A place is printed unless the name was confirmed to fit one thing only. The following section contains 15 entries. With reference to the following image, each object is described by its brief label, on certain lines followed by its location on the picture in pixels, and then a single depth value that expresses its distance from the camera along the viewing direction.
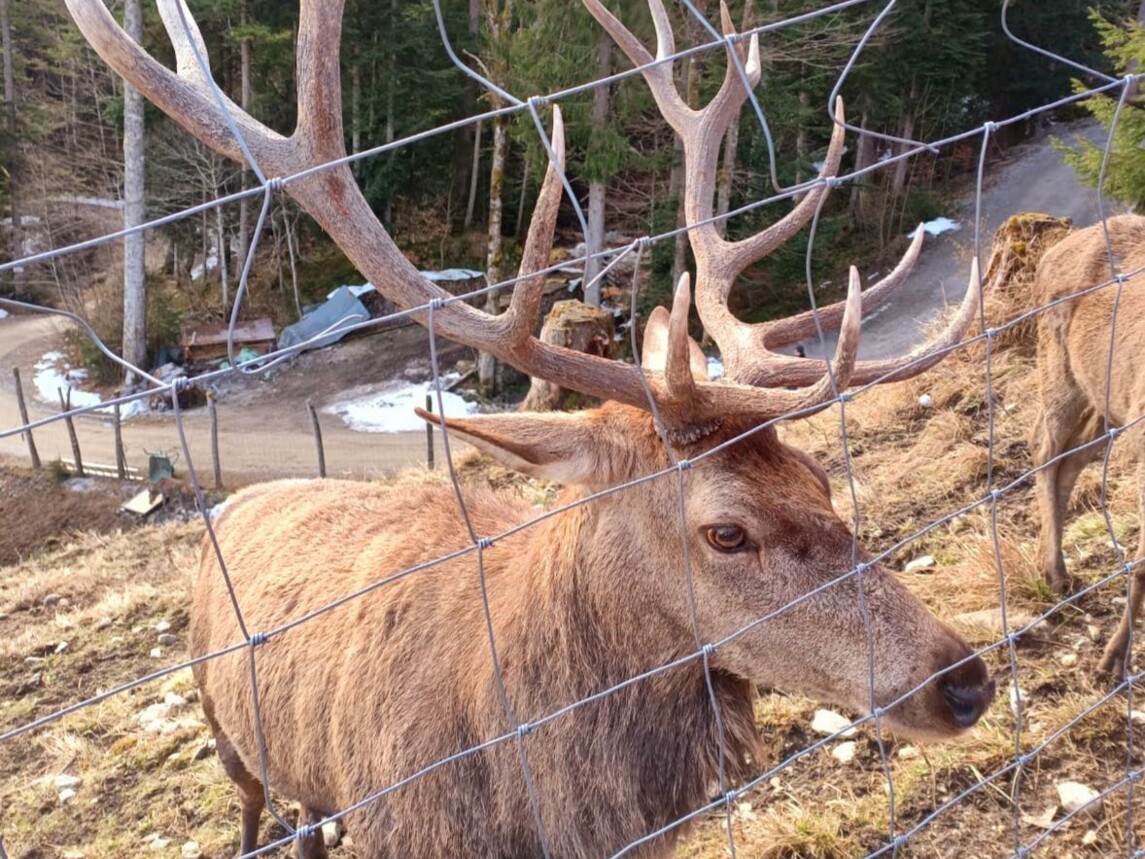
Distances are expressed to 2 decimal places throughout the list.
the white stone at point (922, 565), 4.58
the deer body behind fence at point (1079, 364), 4.15
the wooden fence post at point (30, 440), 15.68
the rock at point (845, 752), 3.44
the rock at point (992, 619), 3.98
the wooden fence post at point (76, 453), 15.24
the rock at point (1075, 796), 3.02
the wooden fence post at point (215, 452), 14.08
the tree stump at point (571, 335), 8.56
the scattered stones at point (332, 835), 3.73
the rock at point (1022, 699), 3.50
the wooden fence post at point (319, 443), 13.73
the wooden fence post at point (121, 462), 14.98
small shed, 21.02
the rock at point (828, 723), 3.60
